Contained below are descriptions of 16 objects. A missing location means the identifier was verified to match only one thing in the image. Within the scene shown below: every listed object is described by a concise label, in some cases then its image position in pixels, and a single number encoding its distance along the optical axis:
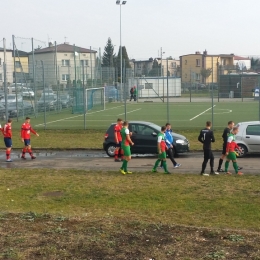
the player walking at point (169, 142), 16.43
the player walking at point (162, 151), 15.46
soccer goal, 40.31
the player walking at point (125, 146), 15.48
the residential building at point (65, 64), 39.16
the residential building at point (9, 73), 35.66
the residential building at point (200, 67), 34.94
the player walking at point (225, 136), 15.60
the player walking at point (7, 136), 18.92
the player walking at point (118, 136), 18.42
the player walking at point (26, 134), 19.50
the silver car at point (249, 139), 18.83
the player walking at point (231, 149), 15.07
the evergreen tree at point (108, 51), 94.88
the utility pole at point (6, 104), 28.25
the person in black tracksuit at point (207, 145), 15.15
